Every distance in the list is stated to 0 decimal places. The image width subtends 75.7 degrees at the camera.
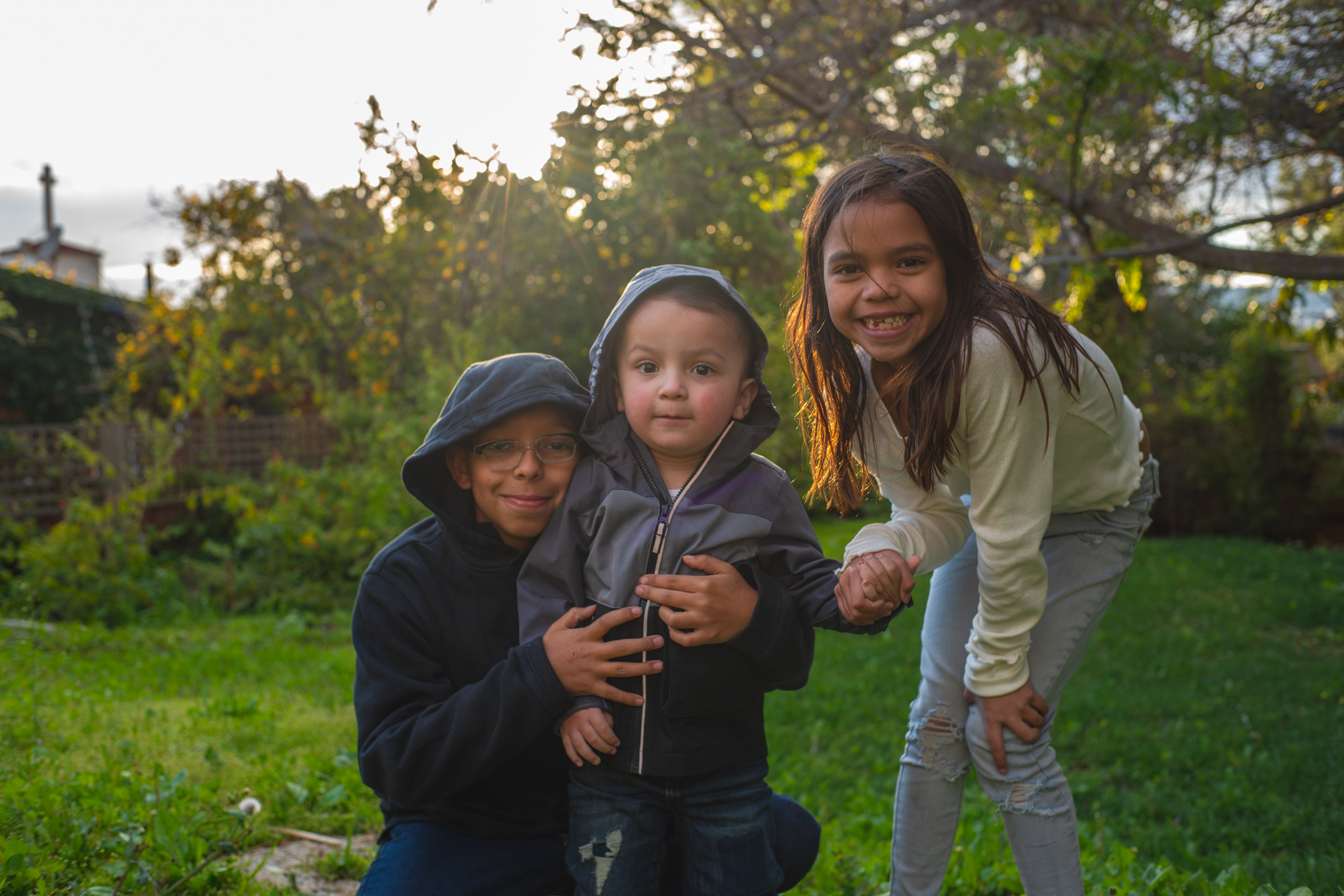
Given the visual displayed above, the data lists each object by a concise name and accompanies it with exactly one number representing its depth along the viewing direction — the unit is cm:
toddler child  178
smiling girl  180
